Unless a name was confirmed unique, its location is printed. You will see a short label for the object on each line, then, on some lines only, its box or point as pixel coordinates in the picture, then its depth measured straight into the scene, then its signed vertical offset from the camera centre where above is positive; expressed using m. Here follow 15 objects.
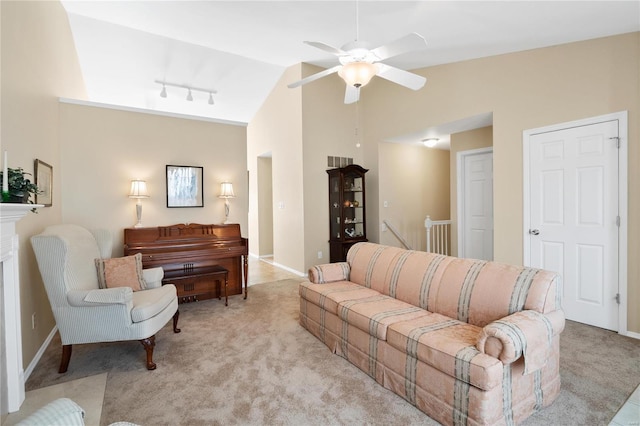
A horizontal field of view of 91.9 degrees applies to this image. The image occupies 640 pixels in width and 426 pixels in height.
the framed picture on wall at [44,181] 2.63 +0.27
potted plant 1.78 +0.14
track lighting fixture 5.29 +2.15
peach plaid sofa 1.56 -0.77
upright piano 3.63 -0.56
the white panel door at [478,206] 4.68 -0.01
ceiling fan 2.17 +1.12
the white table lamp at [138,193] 3.77 +0.19
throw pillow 2.77 -0.58
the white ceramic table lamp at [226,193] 4.36 +0.20
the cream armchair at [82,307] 2.24 -0.74
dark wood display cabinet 5.23 -0.05
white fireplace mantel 1.85 -0.65
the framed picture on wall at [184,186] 4.09 +0.30
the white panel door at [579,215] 2.92 -0.10
